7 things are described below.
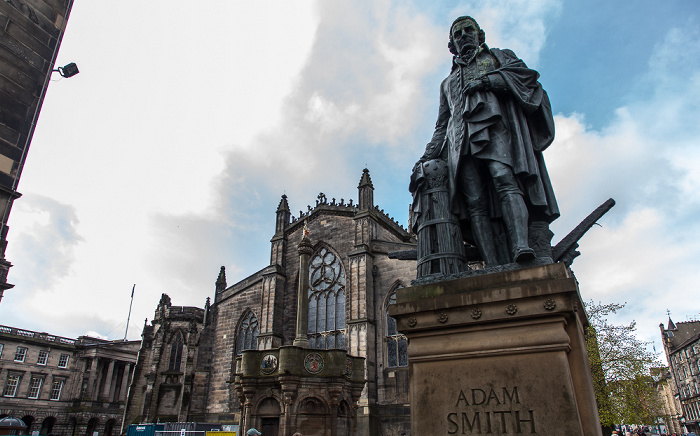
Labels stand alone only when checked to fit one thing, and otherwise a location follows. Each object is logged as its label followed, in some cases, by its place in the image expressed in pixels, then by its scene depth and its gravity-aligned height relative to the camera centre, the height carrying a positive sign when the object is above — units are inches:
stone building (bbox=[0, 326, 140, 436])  1587.1 +115.3
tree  689.6 +57.1
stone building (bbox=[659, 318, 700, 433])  1993.1 +216.5
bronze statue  127.3 +66.1
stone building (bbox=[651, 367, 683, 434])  2242.4 +27.7
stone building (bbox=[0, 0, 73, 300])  271.1 +200.1
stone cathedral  588.1 +145.8
